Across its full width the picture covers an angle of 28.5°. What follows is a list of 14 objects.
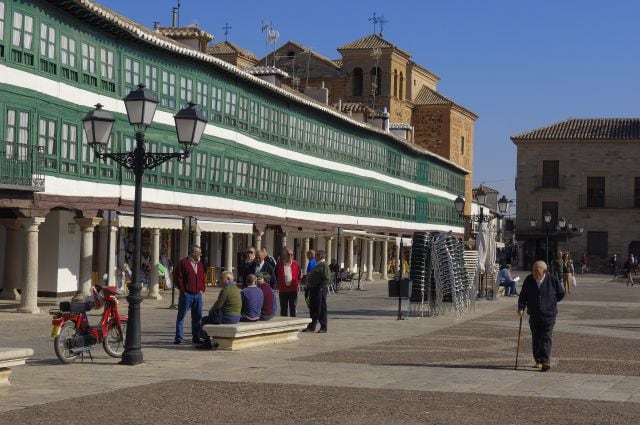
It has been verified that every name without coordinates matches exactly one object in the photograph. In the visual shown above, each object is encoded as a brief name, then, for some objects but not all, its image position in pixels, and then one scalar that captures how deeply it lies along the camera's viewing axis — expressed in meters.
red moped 16.50
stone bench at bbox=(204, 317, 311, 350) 19.06
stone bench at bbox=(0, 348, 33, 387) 13.33
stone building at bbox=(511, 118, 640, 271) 93.94
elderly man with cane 17.08
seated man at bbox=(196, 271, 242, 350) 19.72
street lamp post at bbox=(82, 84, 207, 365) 16.67
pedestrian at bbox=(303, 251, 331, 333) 23.52
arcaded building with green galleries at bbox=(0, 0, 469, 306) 29.41
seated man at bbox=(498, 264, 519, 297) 46.16
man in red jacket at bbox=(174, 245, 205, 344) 20.16
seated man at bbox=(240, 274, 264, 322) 20.31
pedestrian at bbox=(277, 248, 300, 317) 23.59
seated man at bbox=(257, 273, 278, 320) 20.94
